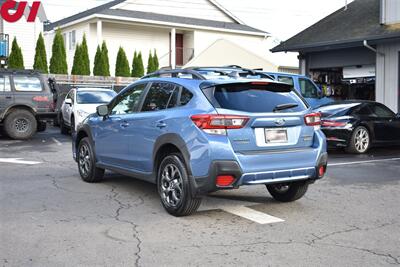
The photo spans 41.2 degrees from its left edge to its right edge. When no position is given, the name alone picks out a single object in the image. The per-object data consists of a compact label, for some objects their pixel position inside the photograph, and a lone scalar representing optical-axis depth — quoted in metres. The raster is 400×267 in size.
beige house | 32.69
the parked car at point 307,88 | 15.77
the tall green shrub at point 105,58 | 29.67
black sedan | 12.60
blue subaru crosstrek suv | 5.88
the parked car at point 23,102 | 15.09
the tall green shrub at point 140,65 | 31.11
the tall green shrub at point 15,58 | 27.55
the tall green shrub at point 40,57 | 28.58
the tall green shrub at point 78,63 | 29.38
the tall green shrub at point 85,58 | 29.47
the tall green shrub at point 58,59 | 29.25
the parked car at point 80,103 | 15.55
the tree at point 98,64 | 29.64
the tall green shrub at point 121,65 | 30.83
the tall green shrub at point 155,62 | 32.29
